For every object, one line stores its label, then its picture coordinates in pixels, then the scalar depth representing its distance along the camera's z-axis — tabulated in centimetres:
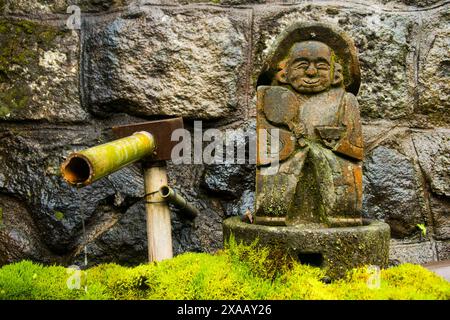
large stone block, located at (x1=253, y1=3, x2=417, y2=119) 192
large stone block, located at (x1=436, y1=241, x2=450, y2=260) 186
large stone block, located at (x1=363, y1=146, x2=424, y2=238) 186
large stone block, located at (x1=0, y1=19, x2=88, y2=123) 184
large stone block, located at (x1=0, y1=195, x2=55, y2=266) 175
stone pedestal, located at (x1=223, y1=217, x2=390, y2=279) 132
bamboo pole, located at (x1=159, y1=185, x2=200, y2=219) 155
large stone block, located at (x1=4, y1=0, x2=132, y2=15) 189
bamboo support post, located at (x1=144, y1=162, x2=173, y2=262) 155
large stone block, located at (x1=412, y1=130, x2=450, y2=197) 188
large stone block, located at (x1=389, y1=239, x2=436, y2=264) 185
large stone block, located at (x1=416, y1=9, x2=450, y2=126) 192
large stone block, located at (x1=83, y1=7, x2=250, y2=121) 186
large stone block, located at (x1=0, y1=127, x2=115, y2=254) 177
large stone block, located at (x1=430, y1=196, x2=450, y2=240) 188
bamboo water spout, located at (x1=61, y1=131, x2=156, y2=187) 117
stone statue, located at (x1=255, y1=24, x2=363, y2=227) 143
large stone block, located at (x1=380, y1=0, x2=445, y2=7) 195
